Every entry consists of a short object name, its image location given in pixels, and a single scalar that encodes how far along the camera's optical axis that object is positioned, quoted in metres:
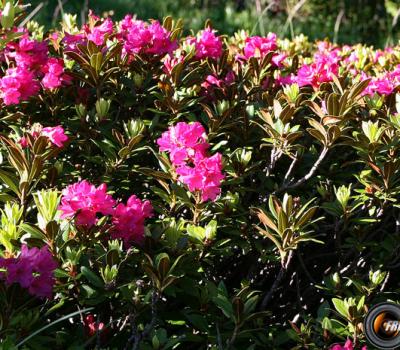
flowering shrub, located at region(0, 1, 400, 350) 1.85
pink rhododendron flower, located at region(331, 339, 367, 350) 1.80
